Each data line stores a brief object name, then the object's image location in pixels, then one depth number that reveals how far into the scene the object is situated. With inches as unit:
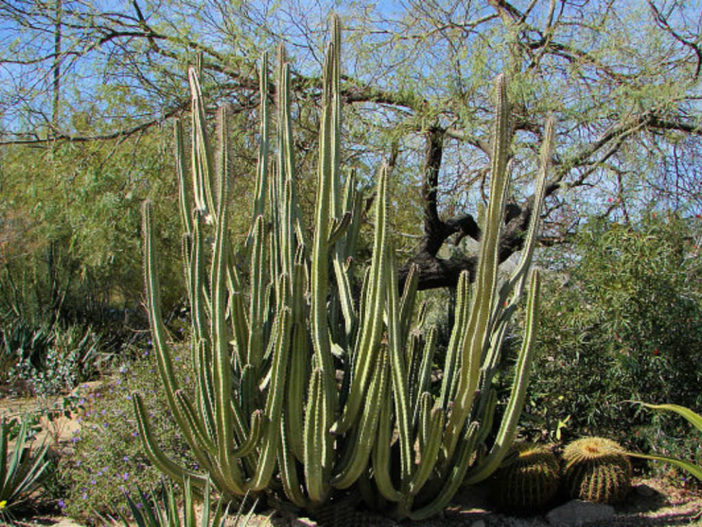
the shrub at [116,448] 162.6
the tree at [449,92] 222.8
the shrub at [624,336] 178.1
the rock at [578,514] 149.4
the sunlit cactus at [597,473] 153.7
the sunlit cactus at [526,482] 150.4
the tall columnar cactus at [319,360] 117.3
